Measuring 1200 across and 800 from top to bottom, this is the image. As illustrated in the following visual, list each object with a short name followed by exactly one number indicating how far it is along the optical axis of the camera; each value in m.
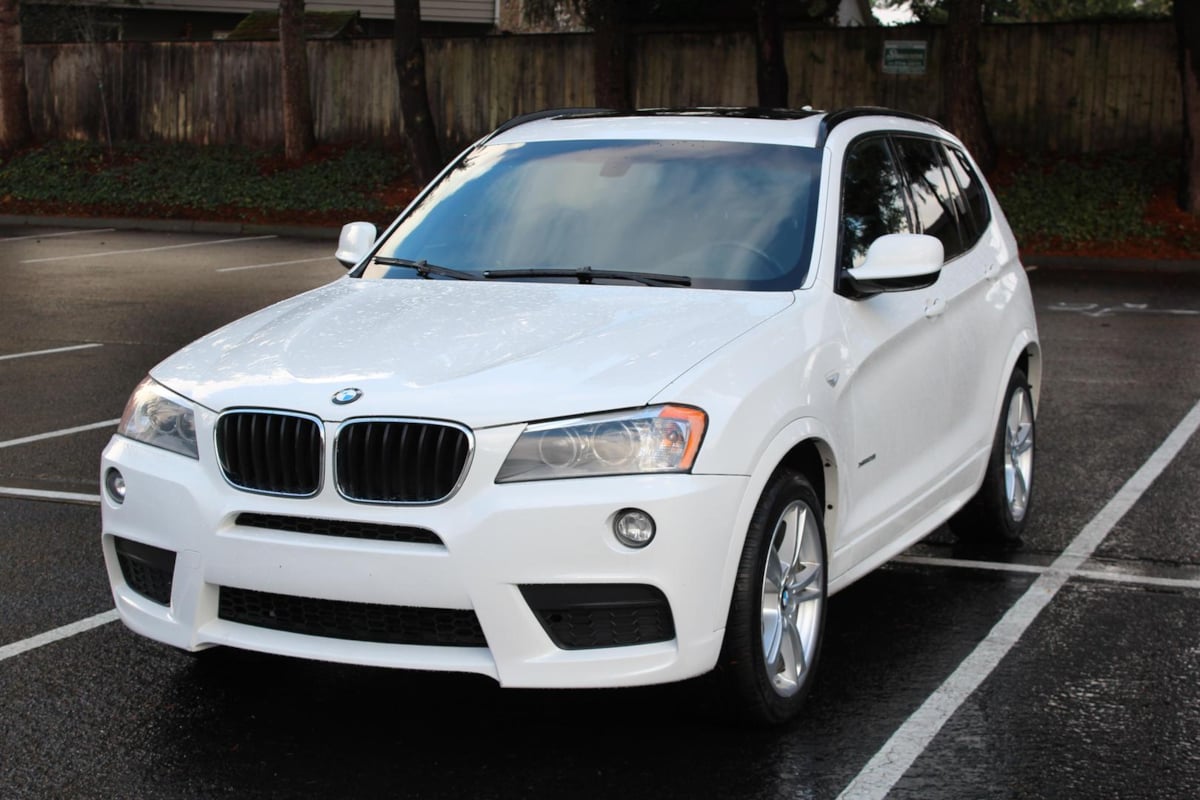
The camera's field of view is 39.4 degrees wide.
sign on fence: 26.11
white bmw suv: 4.28
